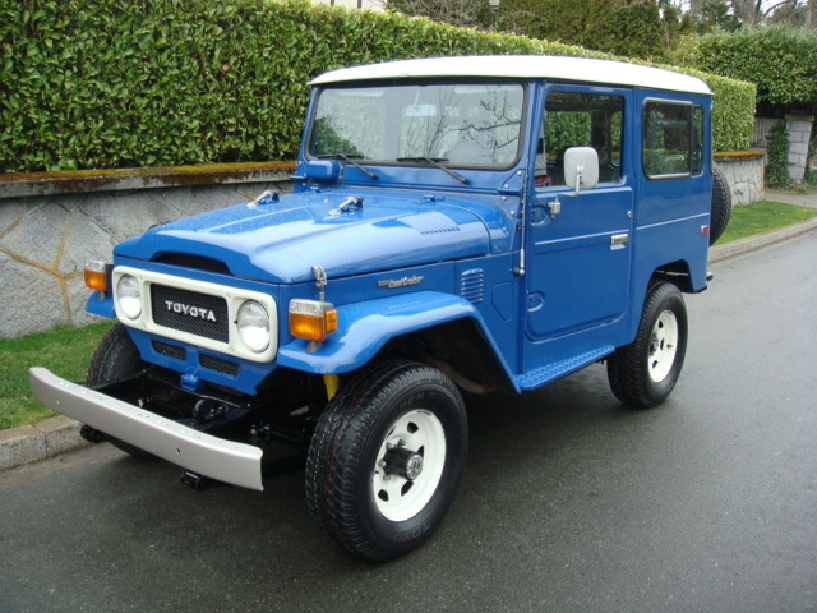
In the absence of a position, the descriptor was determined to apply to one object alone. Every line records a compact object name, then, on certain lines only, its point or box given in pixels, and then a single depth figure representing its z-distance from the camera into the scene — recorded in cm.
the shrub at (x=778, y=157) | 1978
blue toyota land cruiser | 314
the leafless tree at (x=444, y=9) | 1725
